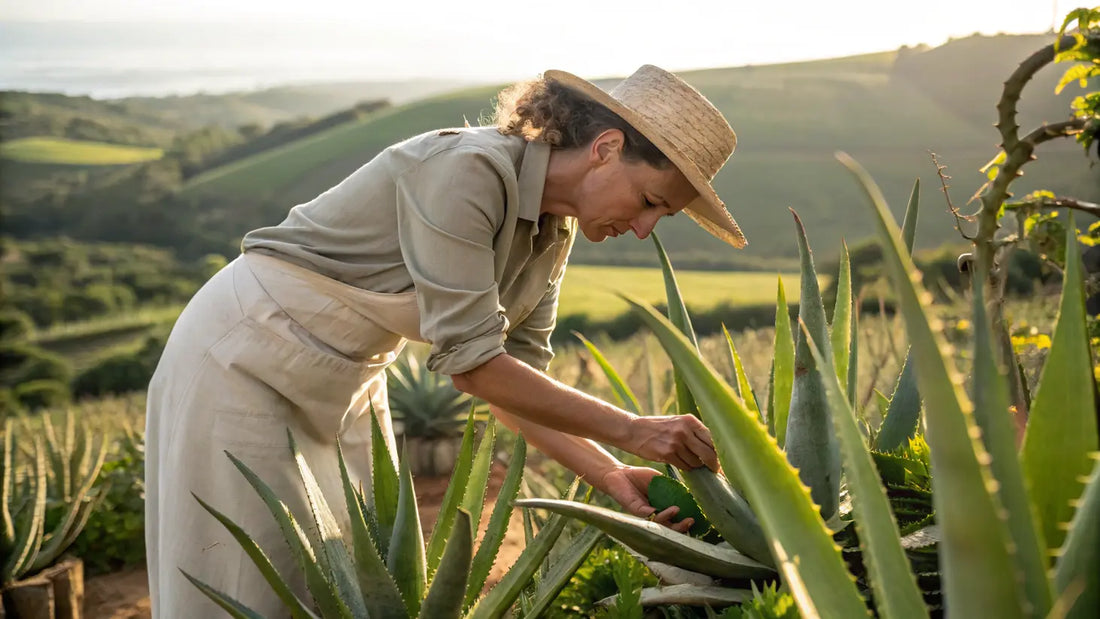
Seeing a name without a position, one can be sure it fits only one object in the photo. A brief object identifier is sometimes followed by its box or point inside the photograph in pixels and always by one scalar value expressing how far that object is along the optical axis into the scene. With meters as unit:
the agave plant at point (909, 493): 0.83
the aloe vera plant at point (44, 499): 4.41
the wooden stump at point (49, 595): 4.23
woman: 2.08
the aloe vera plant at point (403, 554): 1.67
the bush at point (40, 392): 22.91
